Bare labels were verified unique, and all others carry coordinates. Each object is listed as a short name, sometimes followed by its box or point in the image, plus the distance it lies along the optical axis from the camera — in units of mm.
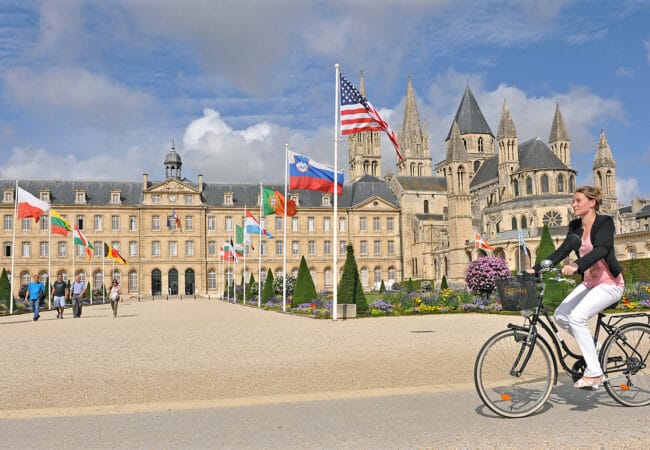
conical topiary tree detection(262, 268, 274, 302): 31375
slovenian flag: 19234
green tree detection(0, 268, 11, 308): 27641
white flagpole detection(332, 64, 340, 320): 18359
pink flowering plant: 22208
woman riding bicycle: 4891
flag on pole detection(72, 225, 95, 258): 33169
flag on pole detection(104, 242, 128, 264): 39300
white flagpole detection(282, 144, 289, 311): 24070
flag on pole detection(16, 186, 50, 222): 23891
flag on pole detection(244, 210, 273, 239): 29969
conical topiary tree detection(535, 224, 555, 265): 29000
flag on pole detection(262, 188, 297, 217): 25719
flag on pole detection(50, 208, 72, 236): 29062
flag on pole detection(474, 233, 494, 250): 36344
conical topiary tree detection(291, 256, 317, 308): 24406
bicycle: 4820
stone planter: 18000
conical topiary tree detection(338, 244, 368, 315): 18609
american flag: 16688
